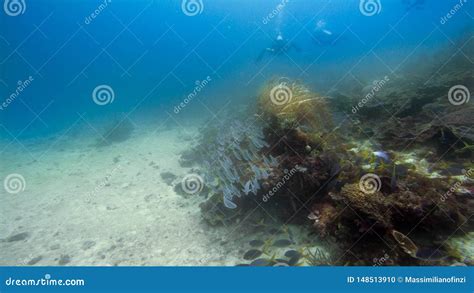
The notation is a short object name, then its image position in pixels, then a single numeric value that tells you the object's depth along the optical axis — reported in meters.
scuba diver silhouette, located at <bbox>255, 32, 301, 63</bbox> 15.87
